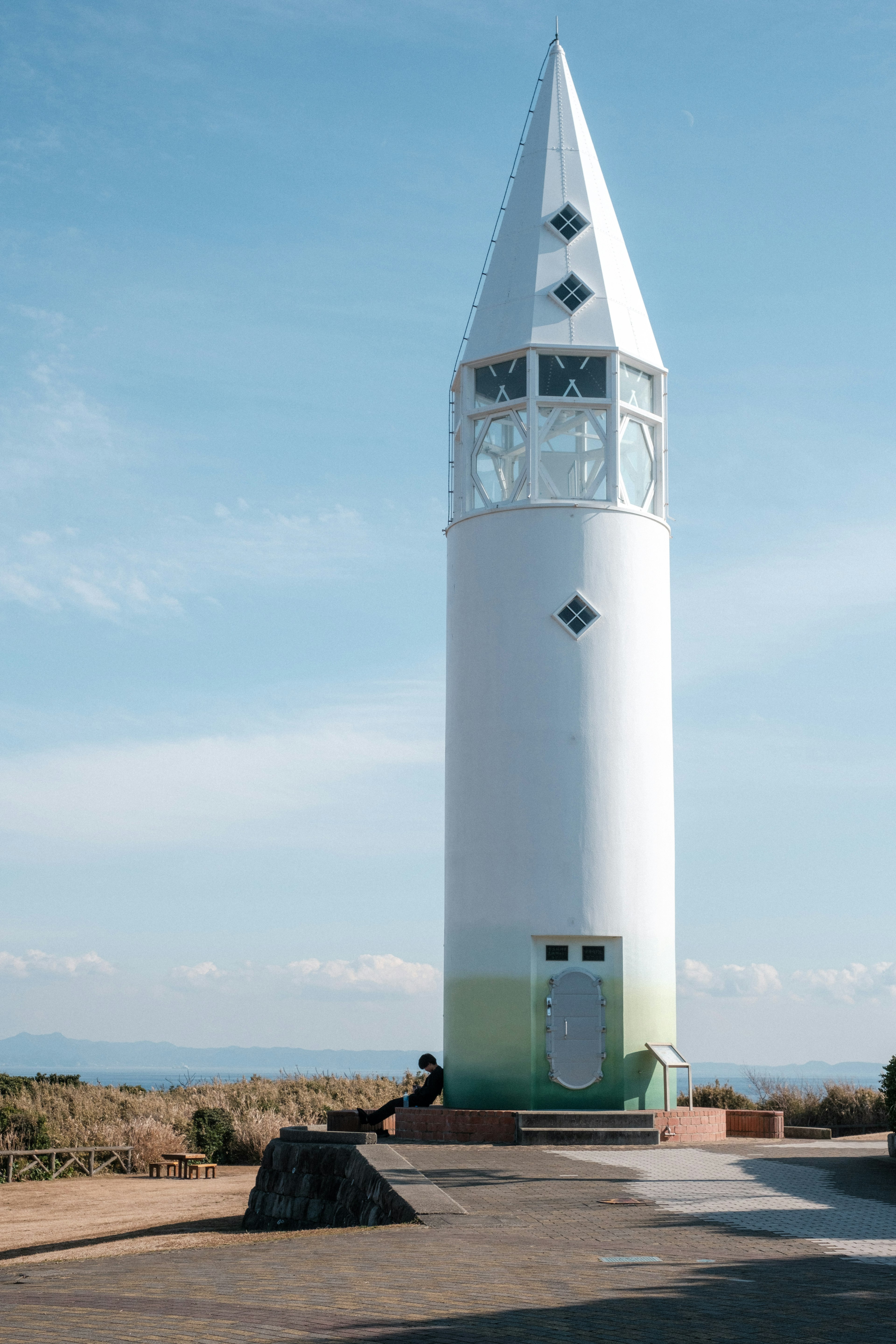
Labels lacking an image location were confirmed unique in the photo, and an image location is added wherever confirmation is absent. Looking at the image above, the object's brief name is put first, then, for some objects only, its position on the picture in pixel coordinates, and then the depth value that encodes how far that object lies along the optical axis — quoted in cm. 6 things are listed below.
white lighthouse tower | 2038
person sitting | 1992
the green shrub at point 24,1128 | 2788
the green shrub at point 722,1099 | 2619
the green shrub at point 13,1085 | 3238
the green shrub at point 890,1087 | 1647
